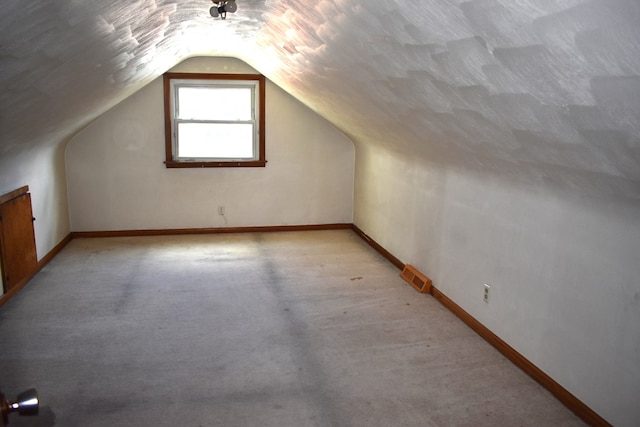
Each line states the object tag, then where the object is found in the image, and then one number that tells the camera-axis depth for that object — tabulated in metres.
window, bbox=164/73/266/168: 5.75
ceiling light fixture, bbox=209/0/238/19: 2.60
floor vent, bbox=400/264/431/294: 4.14
